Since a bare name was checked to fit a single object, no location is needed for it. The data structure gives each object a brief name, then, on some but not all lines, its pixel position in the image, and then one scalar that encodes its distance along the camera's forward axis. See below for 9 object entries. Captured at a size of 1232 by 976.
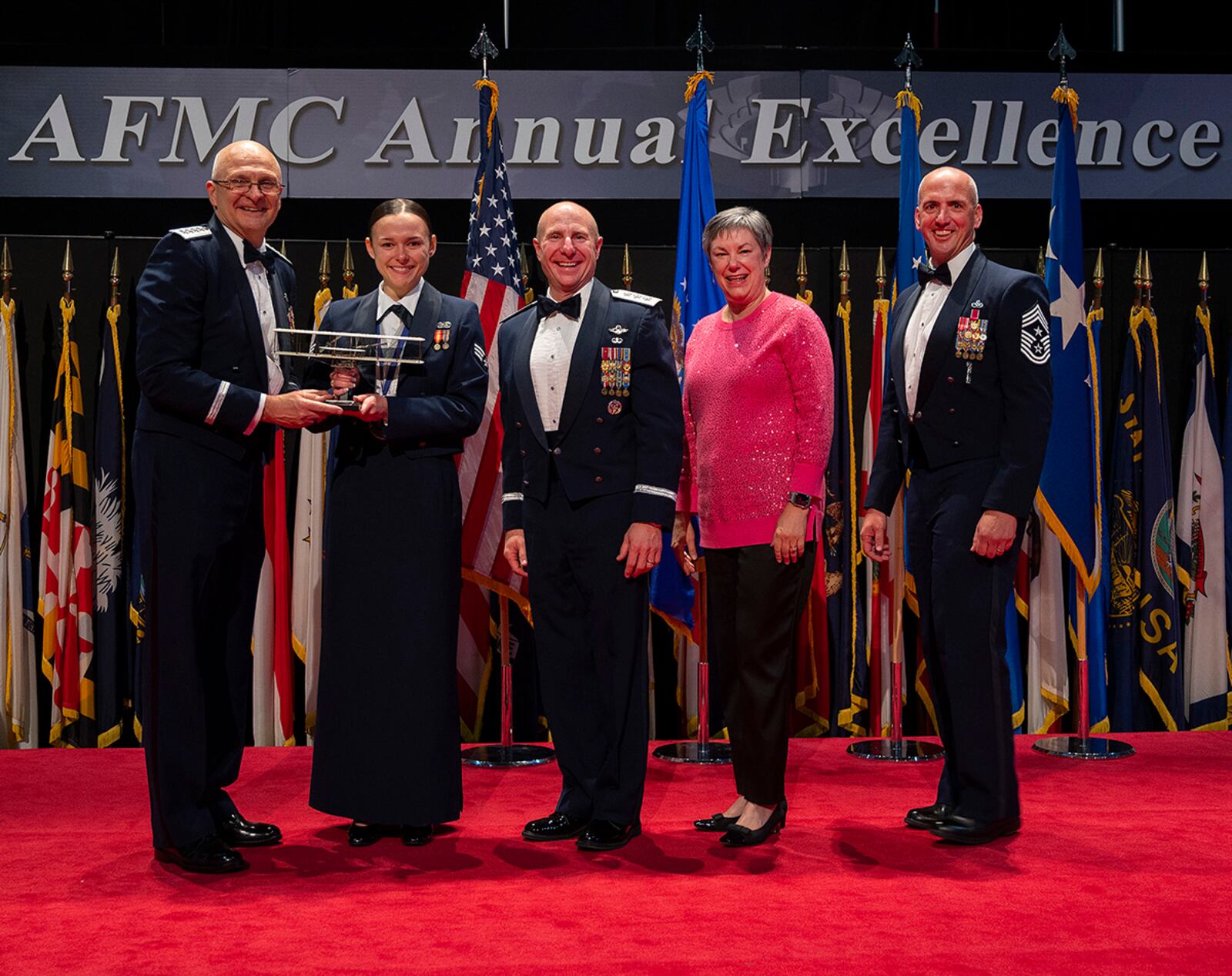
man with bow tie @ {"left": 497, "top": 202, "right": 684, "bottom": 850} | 3.05
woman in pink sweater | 3.04
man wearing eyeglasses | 2.88
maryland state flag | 4.68
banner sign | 5.04
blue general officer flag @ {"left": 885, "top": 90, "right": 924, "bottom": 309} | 4.46
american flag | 4.34
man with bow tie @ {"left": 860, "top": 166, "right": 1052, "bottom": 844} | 3.07
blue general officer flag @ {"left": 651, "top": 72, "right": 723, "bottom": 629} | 4.32
